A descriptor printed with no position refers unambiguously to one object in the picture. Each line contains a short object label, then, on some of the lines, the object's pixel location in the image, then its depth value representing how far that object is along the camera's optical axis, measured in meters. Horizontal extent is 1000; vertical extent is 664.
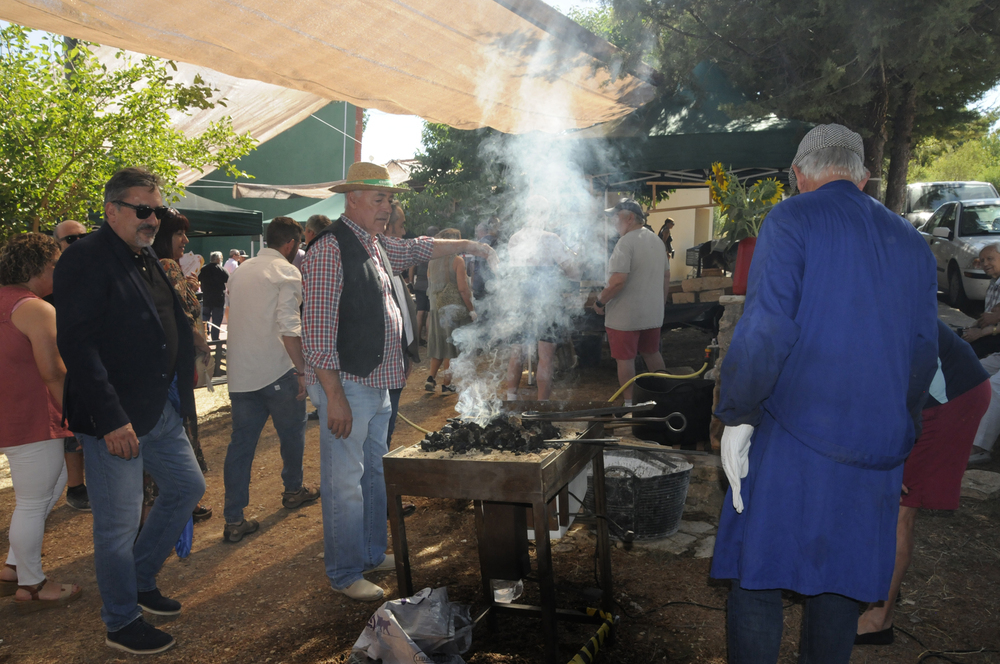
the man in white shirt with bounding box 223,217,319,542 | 4.31
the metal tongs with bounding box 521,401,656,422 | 3.15
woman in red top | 3.35
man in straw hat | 3.17
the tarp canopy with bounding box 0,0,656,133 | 3.67
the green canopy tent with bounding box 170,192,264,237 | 9.16
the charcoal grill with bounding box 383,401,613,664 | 2.66
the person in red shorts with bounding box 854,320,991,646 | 2.82
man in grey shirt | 6.02
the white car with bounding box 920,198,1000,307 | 11.41
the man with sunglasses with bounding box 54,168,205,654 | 2.70
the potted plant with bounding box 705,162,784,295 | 5.93
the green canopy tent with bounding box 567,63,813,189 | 7.34
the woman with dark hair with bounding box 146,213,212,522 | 4.15
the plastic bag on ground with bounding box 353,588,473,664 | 2.57
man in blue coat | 2.03
